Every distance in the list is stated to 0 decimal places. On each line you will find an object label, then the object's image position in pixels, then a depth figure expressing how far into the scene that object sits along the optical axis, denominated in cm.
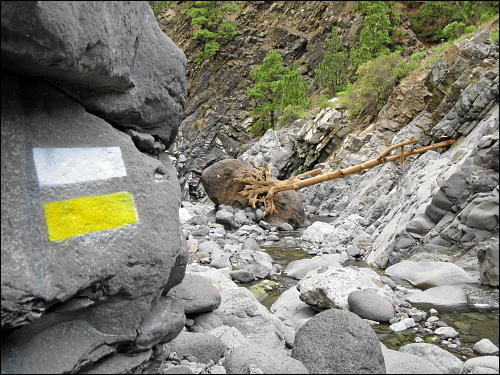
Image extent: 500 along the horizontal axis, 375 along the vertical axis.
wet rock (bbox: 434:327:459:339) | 449
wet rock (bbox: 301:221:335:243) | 1100
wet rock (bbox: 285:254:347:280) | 789
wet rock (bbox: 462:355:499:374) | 315
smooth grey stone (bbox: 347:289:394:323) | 524
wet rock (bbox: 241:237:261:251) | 994
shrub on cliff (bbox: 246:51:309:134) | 2383
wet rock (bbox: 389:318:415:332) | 499
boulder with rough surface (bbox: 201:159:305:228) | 1391
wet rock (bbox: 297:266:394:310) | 550
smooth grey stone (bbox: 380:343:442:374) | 306
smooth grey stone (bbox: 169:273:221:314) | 452
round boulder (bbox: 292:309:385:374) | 312
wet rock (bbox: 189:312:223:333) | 447
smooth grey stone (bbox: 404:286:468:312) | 491
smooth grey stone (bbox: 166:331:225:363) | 353
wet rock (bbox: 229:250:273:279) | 790
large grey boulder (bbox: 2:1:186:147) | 204
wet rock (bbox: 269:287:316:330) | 561
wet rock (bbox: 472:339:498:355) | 367
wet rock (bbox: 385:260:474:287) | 546
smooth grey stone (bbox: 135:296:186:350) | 281
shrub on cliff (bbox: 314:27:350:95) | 2483
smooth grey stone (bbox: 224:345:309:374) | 301
